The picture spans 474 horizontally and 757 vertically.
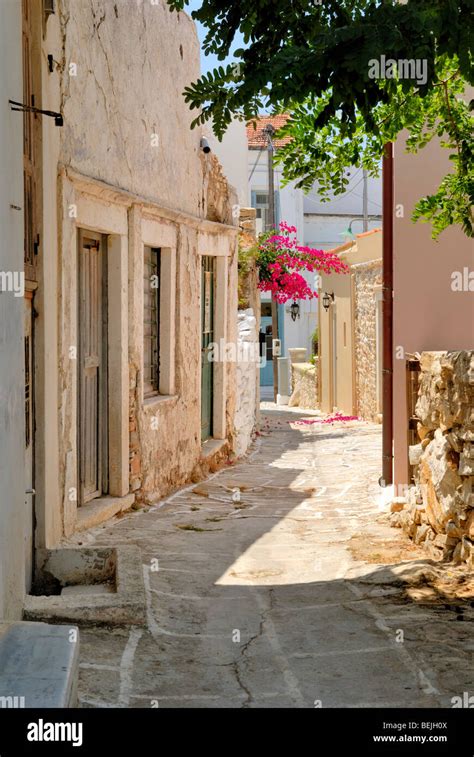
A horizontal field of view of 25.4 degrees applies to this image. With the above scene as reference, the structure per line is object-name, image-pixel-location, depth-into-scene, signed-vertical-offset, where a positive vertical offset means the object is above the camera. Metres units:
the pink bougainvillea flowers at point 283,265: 17.23 +1.11
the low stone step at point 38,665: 3.18 -1.09
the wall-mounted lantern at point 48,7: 6.34 +1.97
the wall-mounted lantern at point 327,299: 21.78 +0.69
